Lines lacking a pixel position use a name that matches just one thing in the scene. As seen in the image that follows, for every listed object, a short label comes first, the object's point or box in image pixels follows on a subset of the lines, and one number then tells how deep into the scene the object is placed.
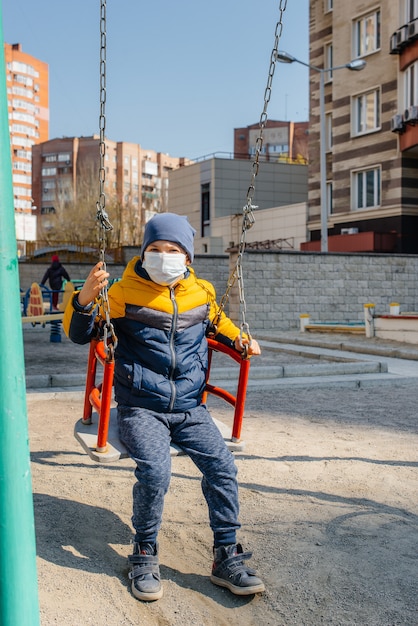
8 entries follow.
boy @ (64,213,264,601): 2.92
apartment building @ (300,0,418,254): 26.11
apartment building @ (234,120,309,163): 88.38
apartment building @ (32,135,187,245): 103.56
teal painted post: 1.90
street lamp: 23.11
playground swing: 3.08
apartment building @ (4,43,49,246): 109.19
